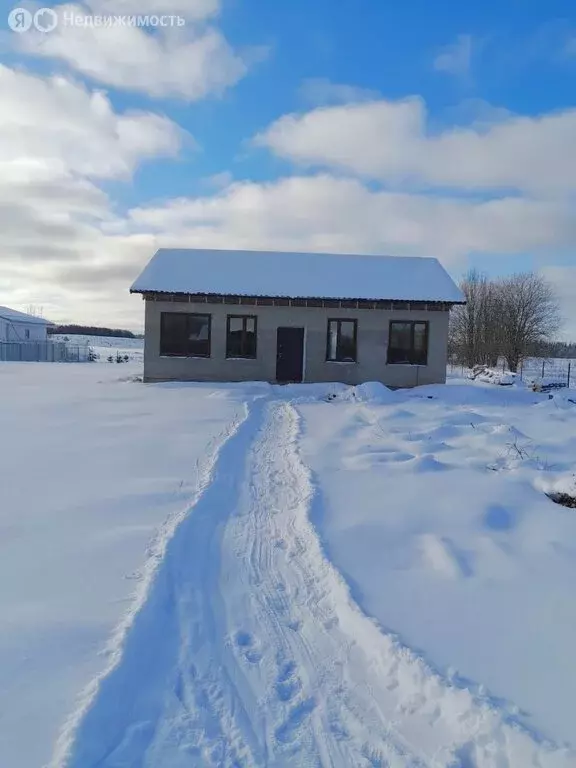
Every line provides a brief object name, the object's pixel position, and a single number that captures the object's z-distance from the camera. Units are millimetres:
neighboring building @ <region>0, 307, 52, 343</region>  41412
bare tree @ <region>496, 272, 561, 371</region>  43219
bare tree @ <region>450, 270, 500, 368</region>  45406
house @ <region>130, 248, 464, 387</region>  17594
